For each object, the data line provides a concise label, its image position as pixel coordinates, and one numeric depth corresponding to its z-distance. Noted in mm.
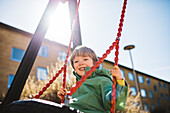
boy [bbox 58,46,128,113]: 787
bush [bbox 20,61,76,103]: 2699
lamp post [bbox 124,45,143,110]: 6660
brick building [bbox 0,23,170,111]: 7074
